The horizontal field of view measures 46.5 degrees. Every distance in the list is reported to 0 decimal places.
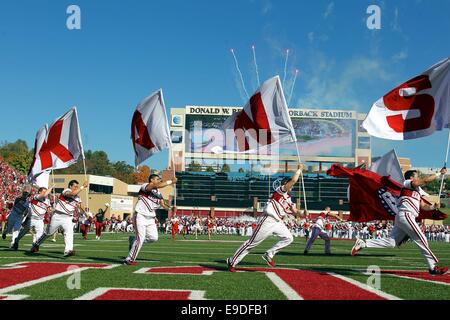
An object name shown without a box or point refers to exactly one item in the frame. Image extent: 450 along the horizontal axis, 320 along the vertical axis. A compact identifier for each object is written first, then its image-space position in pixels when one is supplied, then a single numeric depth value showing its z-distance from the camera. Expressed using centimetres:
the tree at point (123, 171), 13112
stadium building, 8212
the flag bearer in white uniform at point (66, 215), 1260
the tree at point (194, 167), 9900
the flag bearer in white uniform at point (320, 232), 1751
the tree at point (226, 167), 12522
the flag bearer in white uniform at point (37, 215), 1578
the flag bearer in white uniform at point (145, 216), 1091
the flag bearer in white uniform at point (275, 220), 998
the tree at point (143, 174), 12062
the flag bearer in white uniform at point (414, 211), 916
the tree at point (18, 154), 9456
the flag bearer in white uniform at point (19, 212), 1684
